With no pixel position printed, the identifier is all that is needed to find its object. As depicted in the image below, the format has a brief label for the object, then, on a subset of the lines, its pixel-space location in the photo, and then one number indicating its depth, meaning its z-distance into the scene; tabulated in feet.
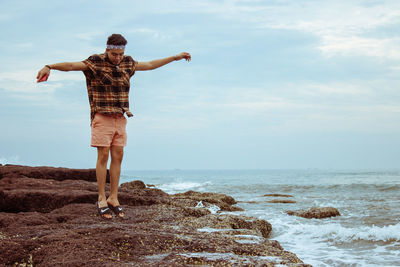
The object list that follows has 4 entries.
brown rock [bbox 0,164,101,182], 30.65
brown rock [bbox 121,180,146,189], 43.28
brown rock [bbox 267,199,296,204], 47.87
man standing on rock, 15.79
